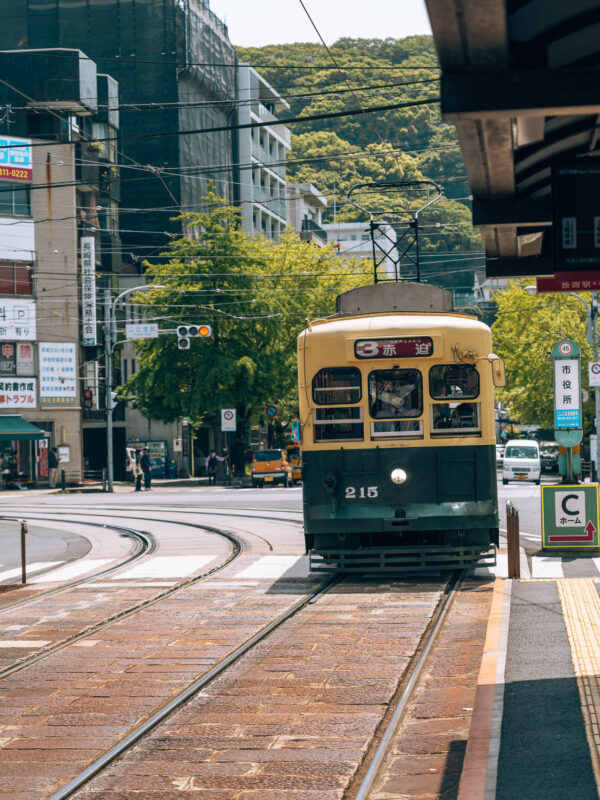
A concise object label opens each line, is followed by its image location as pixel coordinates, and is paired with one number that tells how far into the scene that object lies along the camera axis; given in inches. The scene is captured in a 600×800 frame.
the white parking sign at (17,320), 2186.3
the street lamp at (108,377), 2001.6
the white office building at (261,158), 3368.6
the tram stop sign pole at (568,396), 791.7
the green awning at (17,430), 2119.8
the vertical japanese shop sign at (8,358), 2197.3
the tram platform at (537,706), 257.4
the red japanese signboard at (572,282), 362.6
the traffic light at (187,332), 1784.0
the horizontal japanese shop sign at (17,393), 2190.0
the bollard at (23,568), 682.2
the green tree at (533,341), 2310.5
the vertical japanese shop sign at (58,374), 2231.8
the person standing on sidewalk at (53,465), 2171.5
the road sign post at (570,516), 714.2
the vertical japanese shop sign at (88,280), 2210.9
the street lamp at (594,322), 1847.9
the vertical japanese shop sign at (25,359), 2212.1
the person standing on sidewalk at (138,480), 2011.3
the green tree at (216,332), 2171.5
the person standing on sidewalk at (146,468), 2003.0
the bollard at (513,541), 612.7
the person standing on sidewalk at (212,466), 2202.3
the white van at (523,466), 2092.8
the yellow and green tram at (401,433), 609.6
